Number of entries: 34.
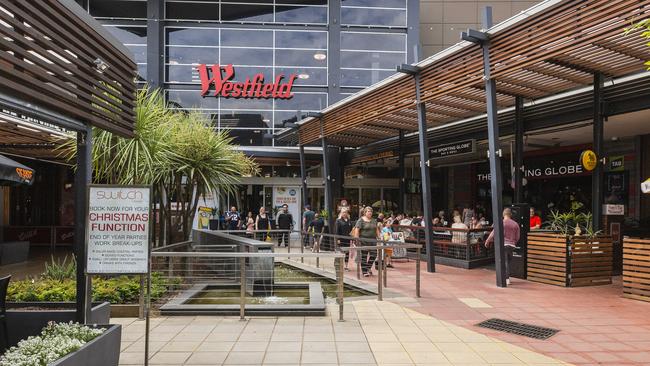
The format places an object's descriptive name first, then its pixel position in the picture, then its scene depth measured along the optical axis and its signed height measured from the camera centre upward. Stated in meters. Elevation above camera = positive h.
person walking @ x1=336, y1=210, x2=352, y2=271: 12.33 -0.65
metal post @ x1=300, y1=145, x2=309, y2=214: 19.38 +1.02
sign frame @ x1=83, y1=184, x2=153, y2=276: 4.33 -0.23
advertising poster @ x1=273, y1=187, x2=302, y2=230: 22.64 +0.03
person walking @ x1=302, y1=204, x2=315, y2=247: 17.30 -0.64
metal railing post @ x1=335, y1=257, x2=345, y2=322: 6.67 -1.15
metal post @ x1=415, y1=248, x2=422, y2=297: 8.30 -1.25
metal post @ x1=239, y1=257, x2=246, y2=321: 6.77 -1.30
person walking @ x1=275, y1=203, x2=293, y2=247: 17.11 -0.80
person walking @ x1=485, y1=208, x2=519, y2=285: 10.12 -0.69
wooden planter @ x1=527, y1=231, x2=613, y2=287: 9.41 -1.15
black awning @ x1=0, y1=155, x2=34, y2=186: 8.74 +0.48
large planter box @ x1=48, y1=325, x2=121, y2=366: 3.45 -1.16
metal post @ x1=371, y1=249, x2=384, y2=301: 7.77 -1.31
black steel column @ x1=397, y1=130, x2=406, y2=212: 16.78 +1.17
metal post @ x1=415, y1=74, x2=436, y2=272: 11.25 +0.58
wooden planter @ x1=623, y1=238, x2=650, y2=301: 8.00 -1.12
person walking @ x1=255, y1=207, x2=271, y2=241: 15.94 -0.82
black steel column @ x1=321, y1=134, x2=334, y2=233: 17.23 +0.49
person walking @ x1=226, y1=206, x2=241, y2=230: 18.14 -0.75
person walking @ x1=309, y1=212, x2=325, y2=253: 16.00 -0.82
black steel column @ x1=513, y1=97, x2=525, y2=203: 11.61 +1.22
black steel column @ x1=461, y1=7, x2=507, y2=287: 9.21 +1.08
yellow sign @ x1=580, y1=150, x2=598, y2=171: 9.98 +0.83
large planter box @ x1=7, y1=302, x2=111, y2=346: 4.64 -1.13
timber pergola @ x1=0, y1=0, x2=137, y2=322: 3.55 +1.05
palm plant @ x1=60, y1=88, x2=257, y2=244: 8.43 +0.79
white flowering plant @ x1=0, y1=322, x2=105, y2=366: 3.41 -1.09
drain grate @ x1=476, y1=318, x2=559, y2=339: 6.05 -1.63
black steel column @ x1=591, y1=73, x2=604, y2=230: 10.01 +1.14
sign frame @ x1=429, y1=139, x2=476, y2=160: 13.49 +1.48
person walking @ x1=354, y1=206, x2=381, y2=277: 10.95 -0.67
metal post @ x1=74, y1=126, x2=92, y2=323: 4.54 -0.28
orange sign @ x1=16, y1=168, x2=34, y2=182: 9.12 +0.48
